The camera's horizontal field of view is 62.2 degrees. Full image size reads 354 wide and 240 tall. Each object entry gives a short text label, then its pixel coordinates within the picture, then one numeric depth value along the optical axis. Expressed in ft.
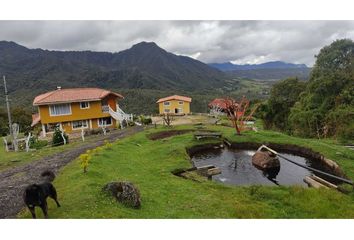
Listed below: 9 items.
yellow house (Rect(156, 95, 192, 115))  204.95
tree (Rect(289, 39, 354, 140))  124.36
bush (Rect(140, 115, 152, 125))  153.58
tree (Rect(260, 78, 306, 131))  187.93
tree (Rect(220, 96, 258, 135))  104.45
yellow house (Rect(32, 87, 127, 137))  131.95
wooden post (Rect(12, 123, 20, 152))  96.15
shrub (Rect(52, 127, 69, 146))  101.50
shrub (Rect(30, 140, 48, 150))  99.76
